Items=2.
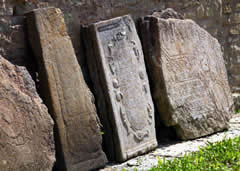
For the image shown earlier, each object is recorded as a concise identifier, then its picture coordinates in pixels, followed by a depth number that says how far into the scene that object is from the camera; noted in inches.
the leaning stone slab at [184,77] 135.4
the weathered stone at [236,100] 185.2
